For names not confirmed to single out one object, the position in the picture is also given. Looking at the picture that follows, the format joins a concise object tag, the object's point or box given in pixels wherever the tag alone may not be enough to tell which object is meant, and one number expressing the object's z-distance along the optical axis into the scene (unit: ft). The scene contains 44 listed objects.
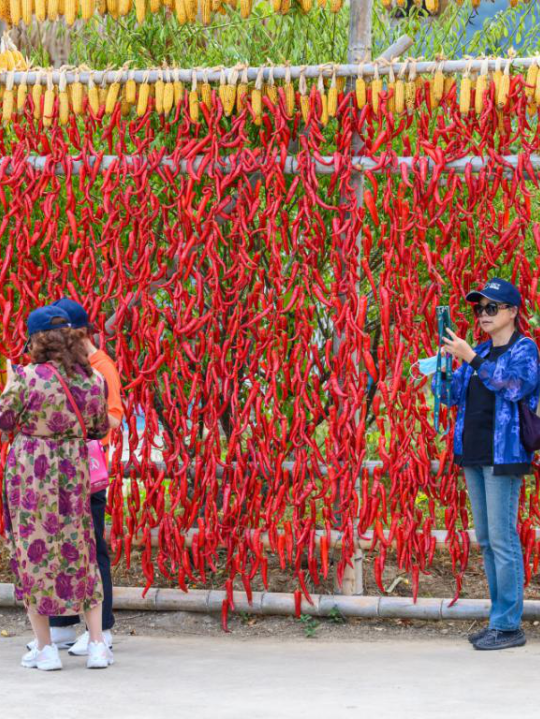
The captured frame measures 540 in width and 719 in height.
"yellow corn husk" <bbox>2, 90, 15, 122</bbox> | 34.94
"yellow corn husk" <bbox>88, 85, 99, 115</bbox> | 34.63
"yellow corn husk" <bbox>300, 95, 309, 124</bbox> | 33.22
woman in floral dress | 29.68
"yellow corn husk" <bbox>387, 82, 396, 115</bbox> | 32.96
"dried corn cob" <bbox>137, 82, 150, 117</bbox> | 33.88
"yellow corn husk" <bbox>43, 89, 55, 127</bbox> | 34.71
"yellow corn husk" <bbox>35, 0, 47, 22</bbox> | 33.86
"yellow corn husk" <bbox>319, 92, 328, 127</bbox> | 32.99
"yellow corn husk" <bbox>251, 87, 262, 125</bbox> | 33.42
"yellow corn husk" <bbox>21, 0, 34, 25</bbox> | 33.99
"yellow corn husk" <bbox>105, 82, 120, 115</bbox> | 34.19
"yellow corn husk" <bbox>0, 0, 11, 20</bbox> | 34.33
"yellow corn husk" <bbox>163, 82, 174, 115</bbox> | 33.71
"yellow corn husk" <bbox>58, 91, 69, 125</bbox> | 34.60
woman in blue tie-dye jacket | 31.32
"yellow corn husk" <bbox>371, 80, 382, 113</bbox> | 32.89
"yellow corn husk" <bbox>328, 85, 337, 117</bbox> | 33.01
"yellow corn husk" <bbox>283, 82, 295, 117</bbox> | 33.40
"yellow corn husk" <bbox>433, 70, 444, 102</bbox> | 32.60
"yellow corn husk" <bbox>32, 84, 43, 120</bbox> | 34.81
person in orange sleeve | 31.12
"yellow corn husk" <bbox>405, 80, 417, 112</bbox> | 32.91
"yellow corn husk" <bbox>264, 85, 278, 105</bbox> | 33.63
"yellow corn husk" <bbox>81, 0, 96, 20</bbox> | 33.35
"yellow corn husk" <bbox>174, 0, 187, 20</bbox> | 32.86
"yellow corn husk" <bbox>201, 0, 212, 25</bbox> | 32.99
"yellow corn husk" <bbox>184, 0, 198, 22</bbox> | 32.83
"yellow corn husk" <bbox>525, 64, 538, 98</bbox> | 32.14
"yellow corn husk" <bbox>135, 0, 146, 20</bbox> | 33.09
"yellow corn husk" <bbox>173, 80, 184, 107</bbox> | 33.88
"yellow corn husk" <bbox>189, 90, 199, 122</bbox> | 33.78
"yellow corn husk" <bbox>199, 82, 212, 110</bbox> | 33.77
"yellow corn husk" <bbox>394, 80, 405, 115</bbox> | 32.71
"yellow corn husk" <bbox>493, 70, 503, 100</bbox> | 32.24
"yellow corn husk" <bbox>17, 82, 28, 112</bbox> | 34.94
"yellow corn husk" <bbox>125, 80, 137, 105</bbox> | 34.12
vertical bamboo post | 33.93
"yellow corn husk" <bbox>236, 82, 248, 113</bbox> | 33.63
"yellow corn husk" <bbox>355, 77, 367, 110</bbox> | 32.99
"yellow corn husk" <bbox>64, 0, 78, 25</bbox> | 33.53
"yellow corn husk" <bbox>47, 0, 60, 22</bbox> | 33.81
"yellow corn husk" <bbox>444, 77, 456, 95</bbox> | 32.76
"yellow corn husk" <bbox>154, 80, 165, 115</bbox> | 33.86
